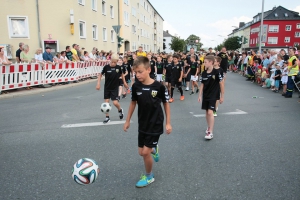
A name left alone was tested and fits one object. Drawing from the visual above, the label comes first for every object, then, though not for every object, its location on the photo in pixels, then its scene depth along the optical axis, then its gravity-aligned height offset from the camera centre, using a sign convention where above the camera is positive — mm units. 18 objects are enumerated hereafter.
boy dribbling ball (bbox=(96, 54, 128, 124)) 6895 -527
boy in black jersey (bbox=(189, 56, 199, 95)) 12802 -302
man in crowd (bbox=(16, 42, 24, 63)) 13612 +323
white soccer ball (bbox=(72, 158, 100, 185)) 3045 -1345
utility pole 23891 +3285
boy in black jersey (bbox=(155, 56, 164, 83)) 11812 -380
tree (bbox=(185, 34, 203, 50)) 160875 +15373
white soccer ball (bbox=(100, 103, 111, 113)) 6441 -1195
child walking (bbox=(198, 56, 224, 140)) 5359 -569
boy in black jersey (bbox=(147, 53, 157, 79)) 12814 -471
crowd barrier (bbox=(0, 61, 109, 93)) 10930 -688
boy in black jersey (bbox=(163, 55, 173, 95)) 10750 -484
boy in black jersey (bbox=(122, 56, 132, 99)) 11391 -448
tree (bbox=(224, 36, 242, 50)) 87625 +6286
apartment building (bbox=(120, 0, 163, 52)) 40203 +7375
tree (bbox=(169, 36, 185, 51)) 103500 +6850
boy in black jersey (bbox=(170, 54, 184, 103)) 10398 -578
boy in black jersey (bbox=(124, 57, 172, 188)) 3332 -675
